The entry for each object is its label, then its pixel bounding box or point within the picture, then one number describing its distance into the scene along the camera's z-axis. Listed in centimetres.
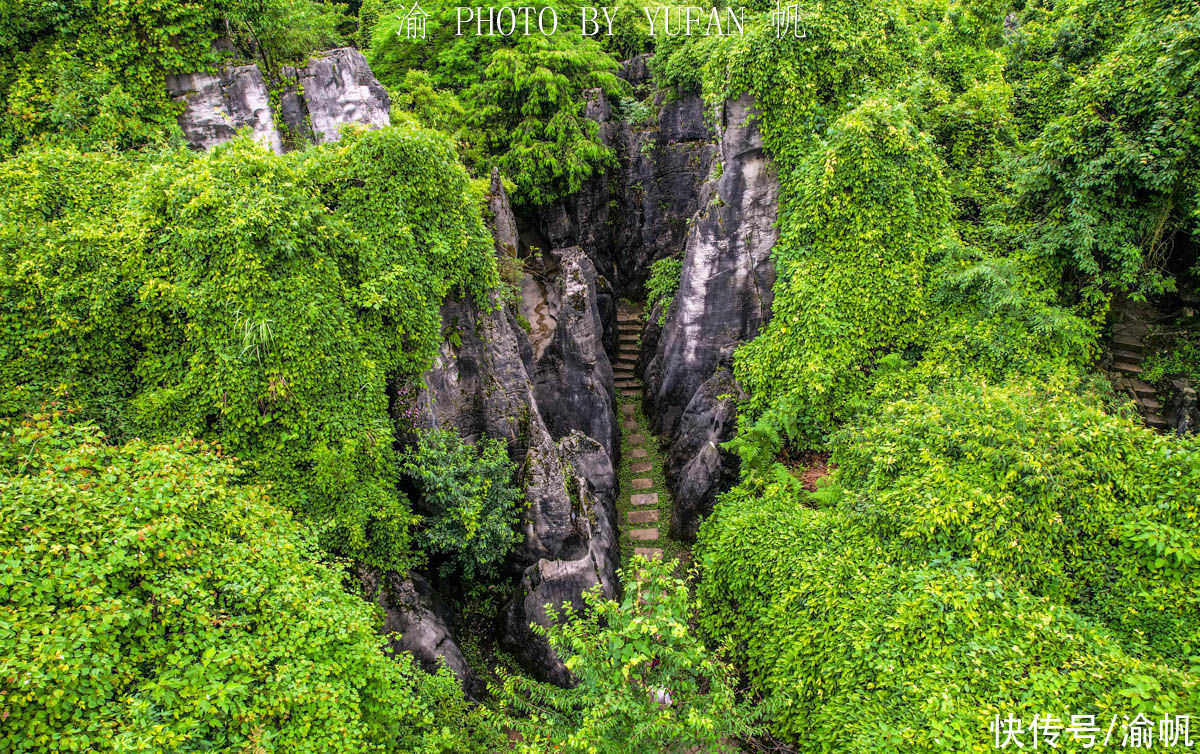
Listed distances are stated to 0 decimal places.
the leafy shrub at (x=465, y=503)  1294
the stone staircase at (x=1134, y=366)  1543
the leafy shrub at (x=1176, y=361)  1525
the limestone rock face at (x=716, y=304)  1830
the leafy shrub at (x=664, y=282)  2436
